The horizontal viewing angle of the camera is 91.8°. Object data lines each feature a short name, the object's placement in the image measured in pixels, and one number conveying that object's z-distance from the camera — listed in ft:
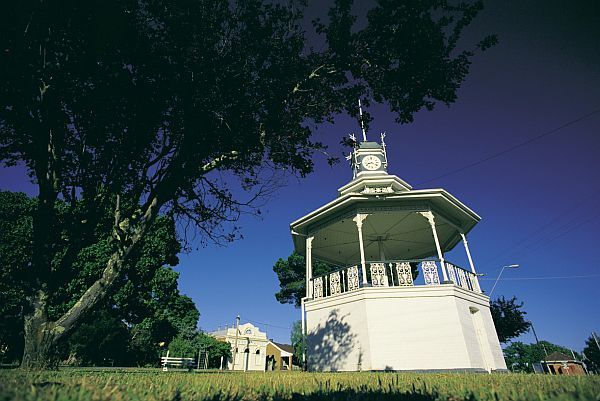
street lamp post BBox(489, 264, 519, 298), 65.72
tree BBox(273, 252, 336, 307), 100.14
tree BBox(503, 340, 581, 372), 314.65
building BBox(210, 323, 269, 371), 145.54
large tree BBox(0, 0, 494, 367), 20.85
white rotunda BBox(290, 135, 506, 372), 34.99
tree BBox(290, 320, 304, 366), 141.02
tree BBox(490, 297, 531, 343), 66.64
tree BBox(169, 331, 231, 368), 98.48
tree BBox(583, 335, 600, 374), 184.25
